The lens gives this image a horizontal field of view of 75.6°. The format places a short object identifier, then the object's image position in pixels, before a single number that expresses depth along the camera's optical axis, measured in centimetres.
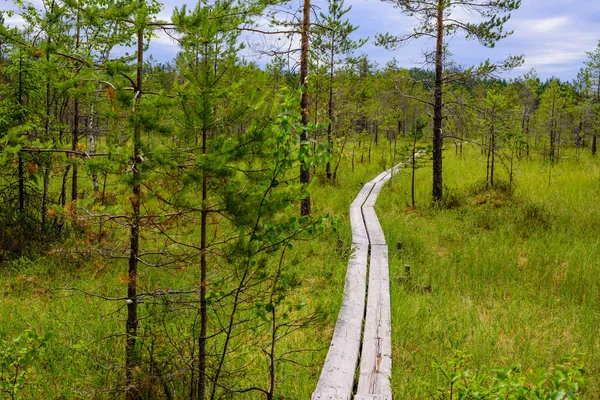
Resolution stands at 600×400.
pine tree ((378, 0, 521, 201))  1123
